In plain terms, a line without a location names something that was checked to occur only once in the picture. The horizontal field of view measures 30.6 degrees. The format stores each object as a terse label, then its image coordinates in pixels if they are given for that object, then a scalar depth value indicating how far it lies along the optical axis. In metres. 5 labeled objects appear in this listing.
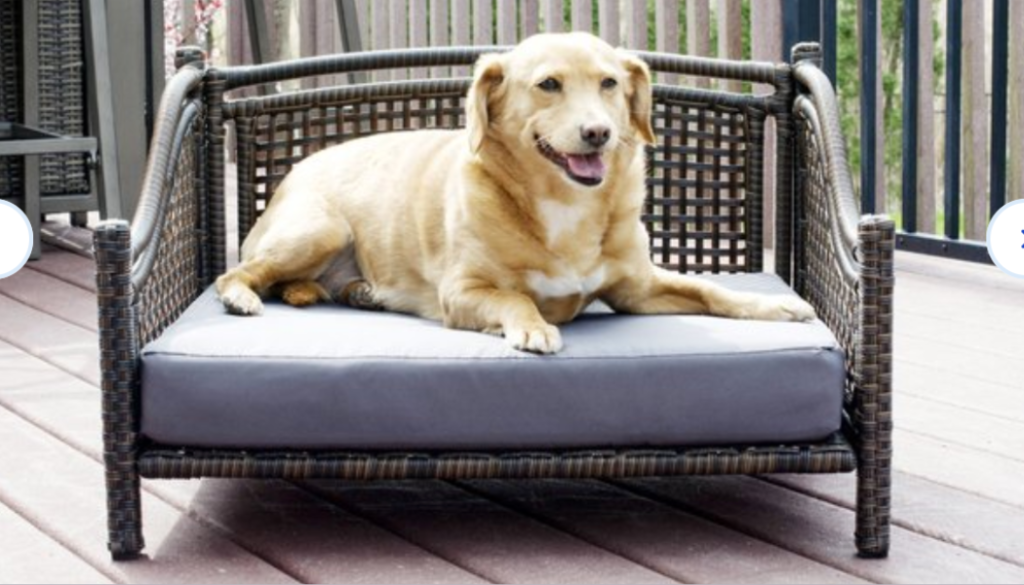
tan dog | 2.86
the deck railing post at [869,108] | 5.43
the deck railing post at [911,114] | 5.32
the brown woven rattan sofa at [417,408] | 2.63
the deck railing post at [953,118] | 5.16
